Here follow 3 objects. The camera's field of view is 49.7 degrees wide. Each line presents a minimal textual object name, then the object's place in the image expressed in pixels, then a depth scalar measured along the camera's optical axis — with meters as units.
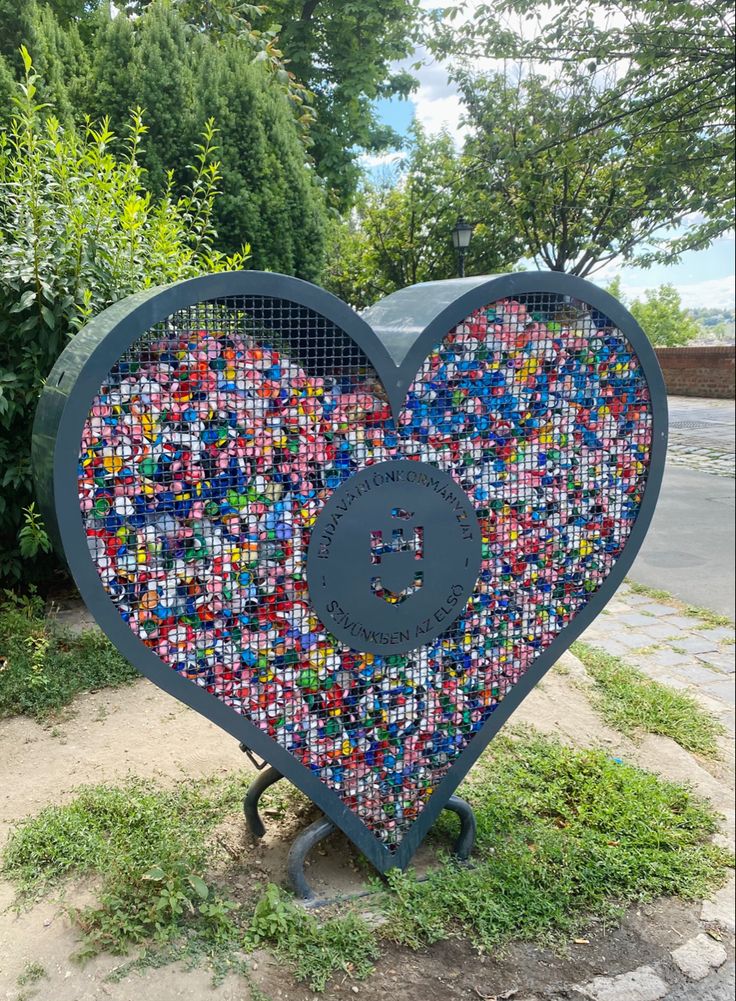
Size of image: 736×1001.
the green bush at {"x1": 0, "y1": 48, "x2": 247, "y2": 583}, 4.22
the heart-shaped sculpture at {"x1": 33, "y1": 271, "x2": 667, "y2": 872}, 2.15
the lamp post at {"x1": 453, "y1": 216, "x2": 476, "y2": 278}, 10.73
